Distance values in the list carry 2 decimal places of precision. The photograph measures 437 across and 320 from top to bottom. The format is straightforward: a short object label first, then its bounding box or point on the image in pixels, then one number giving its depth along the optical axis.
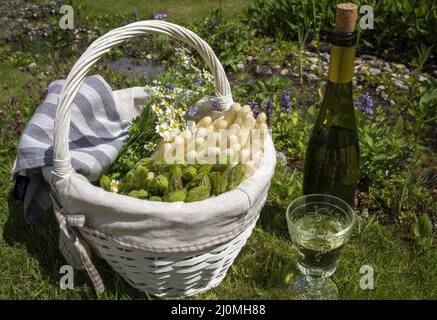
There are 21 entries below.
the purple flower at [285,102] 1.14
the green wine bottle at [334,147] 0.85
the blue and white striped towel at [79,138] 0.80
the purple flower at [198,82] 0.91
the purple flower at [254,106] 1.09
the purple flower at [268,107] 1.14
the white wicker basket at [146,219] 0.71
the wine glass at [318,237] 0.78
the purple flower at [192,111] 0.88
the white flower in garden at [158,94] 0.85
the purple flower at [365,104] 1.05
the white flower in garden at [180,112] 0.85
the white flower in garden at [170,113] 0.83
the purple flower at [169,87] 0.87
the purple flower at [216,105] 0.89
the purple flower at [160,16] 1.43
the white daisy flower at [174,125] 0.82
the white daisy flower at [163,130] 0.81
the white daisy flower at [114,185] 0.78
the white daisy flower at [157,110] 0.83
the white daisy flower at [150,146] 0.85
